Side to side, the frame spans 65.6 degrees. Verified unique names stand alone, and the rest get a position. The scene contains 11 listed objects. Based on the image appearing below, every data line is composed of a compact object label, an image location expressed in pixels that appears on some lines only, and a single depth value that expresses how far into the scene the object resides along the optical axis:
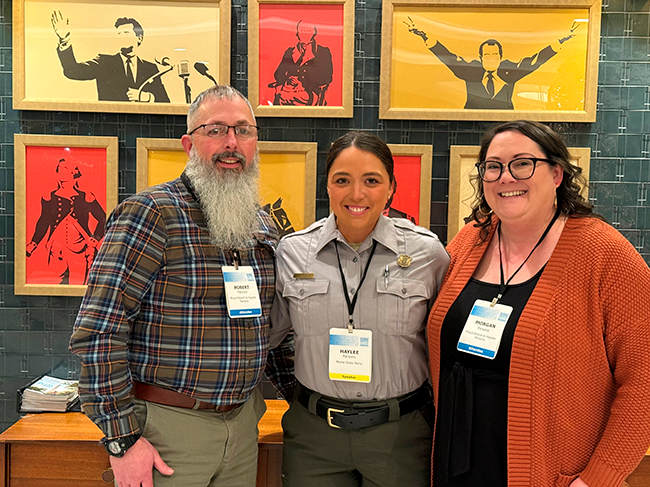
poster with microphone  2.62
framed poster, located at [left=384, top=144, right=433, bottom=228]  2.68
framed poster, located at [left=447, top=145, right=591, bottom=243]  2.65
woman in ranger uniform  1.73
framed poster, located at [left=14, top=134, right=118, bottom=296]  2.69
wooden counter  2.20
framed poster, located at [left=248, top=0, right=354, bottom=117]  2.62
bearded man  1.60
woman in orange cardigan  1.48
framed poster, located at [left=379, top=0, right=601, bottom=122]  2.62
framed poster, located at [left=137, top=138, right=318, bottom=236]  2.67
